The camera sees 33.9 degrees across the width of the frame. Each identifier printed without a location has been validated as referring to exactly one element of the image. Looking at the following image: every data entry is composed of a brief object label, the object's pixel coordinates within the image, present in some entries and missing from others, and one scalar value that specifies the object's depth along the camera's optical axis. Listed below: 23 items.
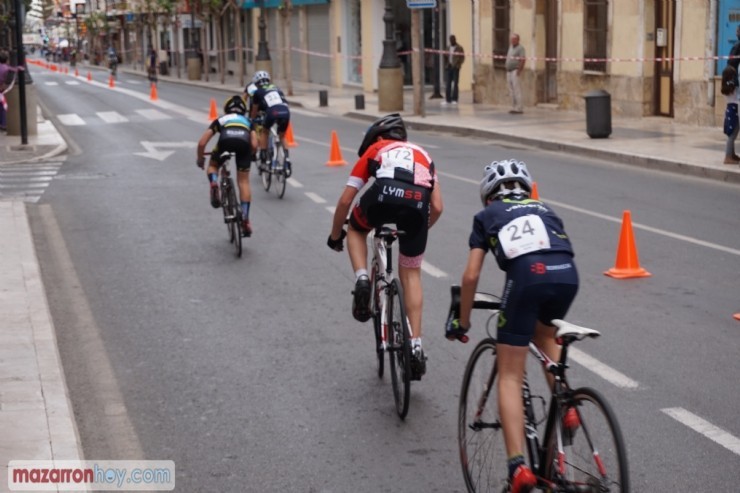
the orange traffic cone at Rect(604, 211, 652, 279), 11.03
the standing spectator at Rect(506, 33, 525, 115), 30.44
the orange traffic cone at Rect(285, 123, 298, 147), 24.36
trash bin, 23.22
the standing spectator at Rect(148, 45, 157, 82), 64.44
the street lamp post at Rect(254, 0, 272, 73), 47.00
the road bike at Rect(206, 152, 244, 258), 12.54
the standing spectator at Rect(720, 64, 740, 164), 18.22
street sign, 28.84
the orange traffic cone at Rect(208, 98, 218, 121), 33.40
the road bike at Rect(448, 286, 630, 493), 4.75
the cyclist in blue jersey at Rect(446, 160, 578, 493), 5.18
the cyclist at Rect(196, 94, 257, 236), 12.96
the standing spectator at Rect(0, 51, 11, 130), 27.33
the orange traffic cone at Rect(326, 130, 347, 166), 20.70
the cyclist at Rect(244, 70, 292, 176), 16.72
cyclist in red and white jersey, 7.30
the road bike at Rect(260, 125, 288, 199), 16.77
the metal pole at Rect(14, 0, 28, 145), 23.84
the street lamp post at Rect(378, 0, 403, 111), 33.09
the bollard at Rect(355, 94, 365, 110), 35.47
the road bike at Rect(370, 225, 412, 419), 7.04
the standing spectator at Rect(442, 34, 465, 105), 33.97
